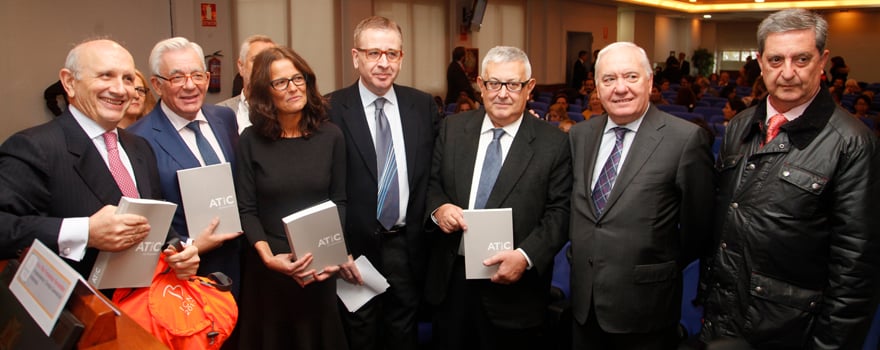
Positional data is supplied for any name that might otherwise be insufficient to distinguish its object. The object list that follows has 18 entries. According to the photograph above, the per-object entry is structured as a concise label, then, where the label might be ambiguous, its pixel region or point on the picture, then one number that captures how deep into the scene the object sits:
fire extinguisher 8.66
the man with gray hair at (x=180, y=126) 2.34
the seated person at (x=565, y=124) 5.86
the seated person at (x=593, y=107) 7.27
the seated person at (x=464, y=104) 7.69
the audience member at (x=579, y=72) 15.30
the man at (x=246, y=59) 3.26
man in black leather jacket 1.79
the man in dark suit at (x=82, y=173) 1.78
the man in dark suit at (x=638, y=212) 2.09
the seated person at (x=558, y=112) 6.75
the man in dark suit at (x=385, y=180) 2.60
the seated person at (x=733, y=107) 6.82
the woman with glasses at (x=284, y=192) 2.37
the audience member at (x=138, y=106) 3.16
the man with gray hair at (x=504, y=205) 2.36
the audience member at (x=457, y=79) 9.78
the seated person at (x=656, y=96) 8.11
